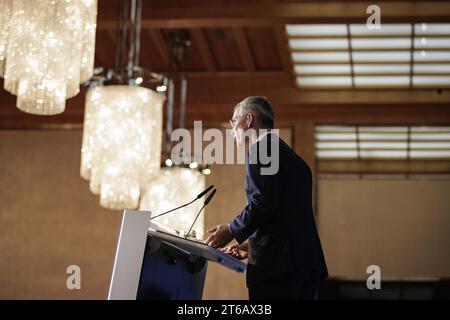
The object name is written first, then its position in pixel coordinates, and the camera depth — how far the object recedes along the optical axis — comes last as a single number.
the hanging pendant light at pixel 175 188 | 8.84
